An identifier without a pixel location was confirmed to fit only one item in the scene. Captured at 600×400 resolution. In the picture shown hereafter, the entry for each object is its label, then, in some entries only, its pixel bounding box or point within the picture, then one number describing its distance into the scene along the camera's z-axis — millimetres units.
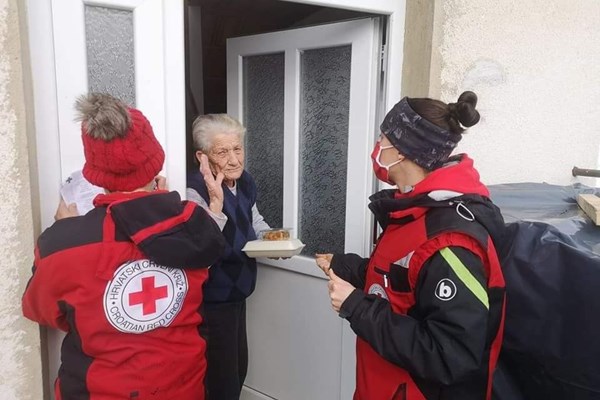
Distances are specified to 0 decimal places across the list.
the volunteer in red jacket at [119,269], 1257
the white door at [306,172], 2311
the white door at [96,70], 1501
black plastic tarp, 1210
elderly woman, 2041
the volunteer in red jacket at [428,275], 1196
